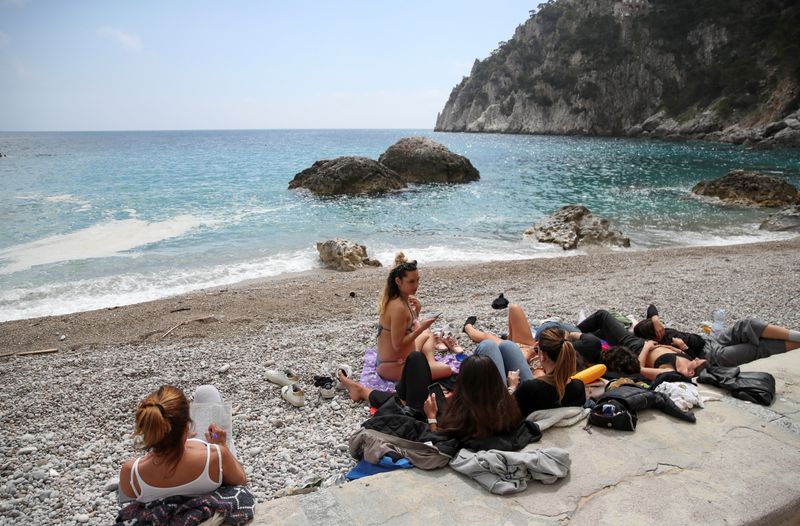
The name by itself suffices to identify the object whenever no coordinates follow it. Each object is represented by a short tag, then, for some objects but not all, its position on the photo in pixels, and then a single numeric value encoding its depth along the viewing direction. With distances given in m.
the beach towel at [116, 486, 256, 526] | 3.34
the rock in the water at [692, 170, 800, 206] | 24.06
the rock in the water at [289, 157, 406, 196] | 29.48
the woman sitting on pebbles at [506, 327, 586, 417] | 4.56
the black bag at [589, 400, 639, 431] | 4.49
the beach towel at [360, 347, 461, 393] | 6.17
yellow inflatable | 5.50
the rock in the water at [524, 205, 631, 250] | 17.09
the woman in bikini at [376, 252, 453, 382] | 5.79
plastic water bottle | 7.33
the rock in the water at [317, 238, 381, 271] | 14.77
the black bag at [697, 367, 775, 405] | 4.90
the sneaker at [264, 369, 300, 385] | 6.23
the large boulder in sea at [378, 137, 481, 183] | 34.56
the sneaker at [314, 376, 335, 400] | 5.88
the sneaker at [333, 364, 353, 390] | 6.27
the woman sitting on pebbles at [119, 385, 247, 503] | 3.21
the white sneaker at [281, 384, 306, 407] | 5.75
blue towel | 4.13
